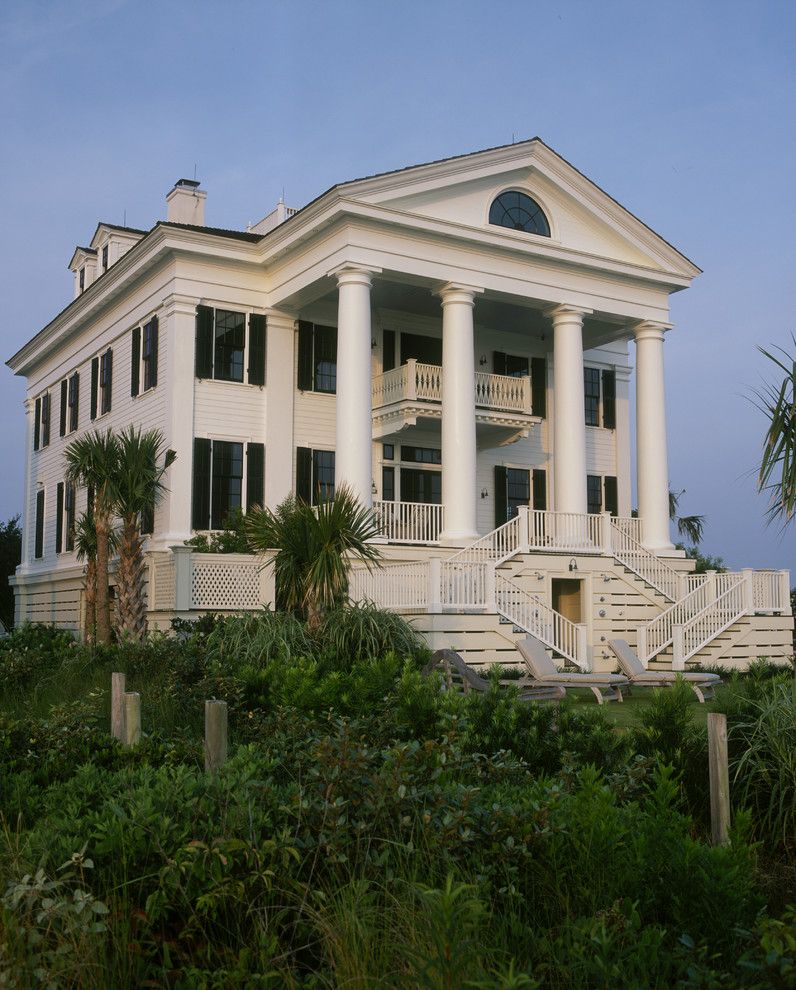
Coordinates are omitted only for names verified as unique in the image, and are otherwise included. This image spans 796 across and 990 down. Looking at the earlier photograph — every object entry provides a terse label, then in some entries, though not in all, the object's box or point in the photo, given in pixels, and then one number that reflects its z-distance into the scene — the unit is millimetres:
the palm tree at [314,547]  17562
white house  24609
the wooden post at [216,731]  8133
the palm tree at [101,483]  22359
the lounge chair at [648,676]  20062
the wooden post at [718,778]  7570
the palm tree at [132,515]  21953
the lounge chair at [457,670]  16500
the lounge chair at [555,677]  18891
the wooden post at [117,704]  10038
